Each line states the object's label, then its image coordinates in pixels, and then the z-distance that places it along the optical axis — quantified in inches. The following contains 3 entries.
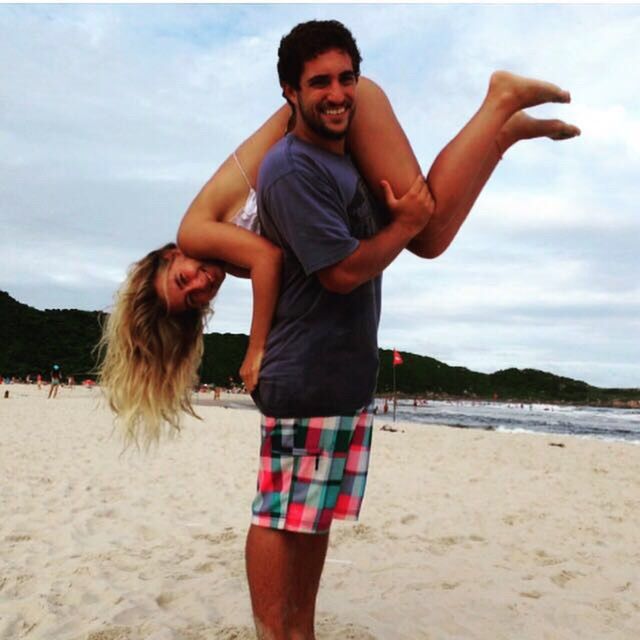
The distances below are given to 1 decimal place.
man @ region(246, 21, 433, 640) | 66.3
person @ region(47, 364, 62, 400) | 1359.7
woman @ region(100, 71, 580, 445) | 69.6
